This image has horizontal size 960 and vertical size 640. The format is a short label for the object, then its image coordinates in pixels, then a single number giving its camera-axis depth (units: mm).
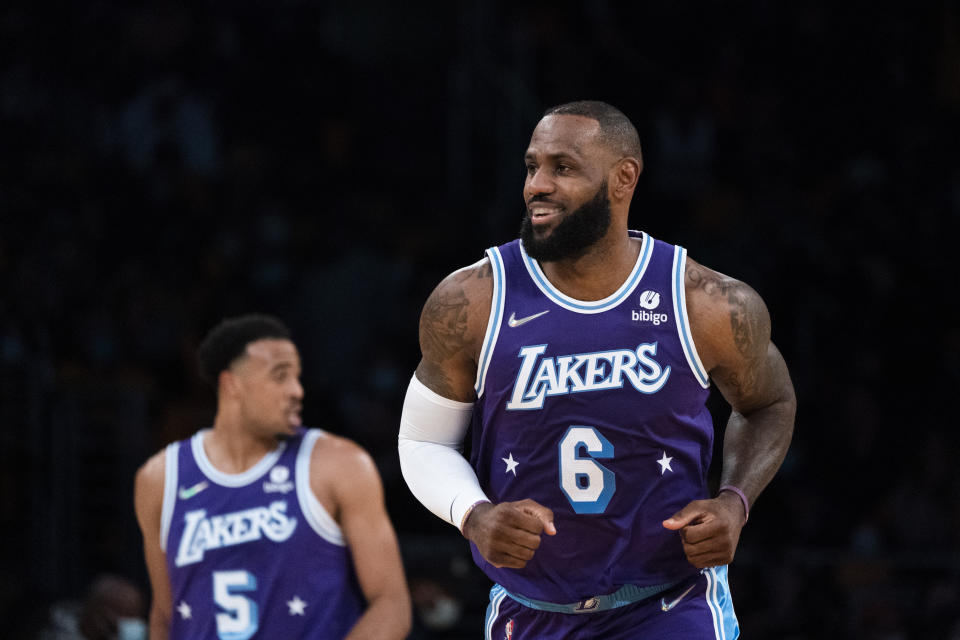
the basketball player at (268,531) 9609
